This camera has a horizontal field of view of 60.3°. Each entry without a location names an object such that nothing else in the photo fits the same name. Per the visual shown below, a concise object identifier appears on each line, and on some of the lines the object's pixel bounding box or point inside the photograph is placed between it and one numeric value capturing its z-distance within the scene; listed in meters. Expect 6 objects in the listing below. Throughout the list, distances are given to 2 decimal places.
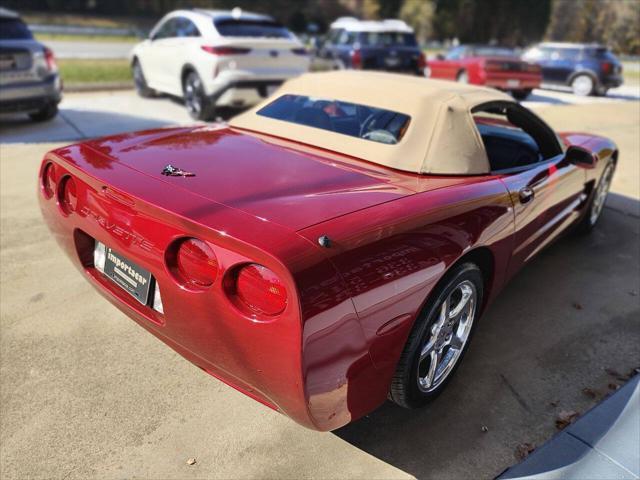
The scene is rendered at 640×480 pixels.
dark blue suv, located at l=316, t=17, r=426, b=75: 12.20
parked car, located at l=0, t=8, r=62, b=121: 6.90
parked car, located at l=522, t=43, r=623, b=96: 14.50
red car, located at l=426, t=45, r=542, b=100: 12.63
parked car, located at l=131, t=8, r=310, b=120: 8.00
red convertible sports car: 1.86
